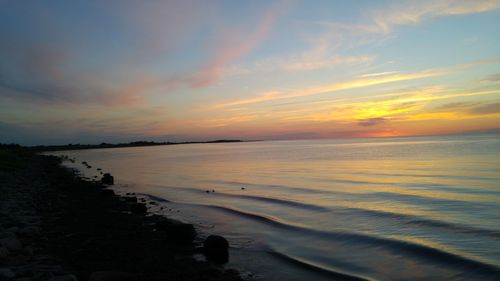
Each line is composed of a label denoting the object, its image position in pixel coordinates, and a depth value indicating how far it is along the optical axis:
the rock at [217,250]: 11.59
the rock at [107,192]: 25.23
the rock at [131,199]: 22.83
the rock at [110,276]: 7.96
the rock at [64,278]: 7.35
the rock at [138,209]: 19.11
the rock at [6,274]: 7.29
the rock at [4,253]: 9.09
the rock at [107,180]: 34.56
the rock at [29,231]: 11.91
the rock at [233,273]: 10.09
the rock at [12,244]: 9.80
